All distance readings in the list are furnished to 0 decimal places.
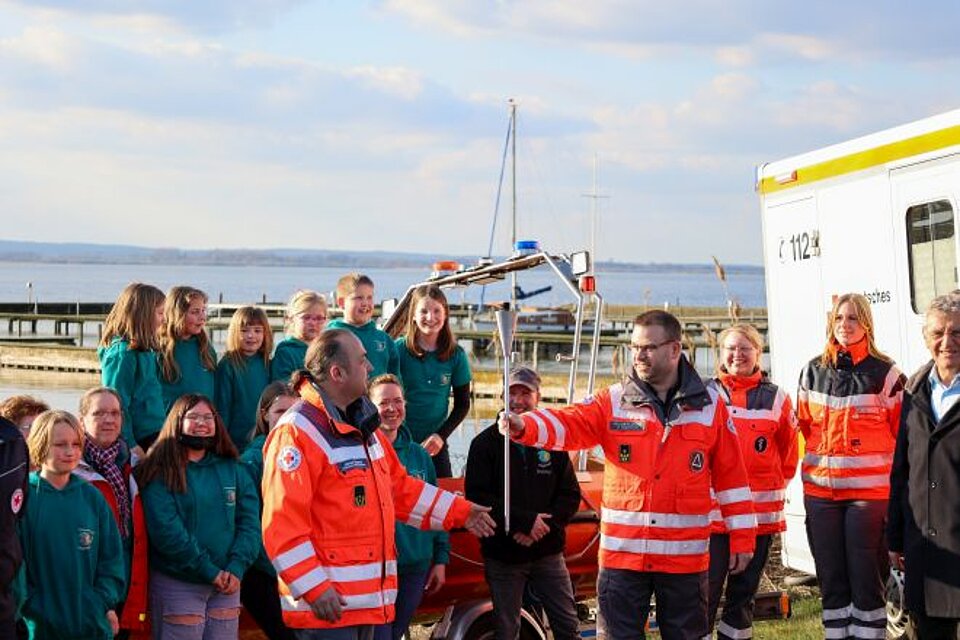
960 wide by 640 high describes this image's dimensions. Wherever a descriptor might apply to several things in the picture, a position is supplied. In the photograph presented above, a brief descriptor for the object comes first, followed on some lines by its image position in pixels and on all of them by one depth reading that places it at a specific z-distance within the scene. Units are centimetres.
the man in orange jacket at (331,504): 530
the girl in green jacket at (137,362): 716
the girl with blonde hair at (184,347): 745
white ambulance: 806
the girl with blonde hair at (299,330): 782
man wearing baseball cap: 688
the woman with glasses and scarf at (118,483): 630
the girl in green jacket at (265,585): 681
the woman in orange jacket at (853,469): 739
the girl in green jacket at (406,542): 673
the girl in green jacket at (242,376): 775
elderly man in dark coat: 591
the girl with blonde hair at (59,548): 592
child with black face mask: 633
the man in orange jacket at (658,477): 626
